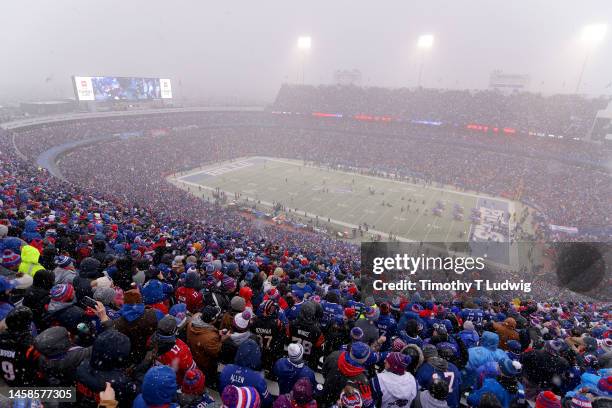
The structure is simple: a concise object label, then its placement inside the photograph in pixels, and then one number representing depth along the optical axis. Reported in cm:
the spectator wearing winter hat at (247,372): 413
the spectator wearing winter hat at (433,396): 411
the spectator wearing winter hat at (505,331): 728
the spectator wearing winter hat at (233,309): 565
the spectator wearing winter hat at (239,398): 368
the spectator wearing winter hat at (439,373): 497
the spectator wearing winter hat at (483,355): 587
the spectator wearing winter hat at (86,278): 610
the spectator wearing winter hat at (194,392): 380
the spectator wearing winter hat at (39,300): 502
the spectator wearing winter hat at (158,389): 326
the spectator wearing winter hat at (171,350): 430
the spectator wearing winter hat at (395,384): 448
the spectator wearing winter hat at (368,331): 612
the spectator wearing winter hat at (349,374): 446
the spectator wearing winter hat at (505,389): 462
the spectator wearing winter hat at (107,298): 590
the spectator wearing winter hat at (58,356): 379
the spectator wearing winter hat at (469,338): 685
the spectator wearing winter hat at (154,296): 612
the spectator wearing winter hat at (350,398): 381
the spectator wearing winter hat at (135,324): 487
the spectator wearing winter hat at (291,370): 449
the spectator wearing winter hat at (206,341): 514
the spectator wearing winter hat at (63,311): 488
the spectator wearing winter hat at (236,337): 494
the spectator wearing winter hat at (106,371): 361
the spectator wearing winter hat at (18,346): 401
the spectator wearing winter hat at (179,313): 549
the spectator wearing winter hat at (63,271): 659
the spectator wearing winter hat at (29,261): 654
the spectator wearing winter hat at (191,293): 710
